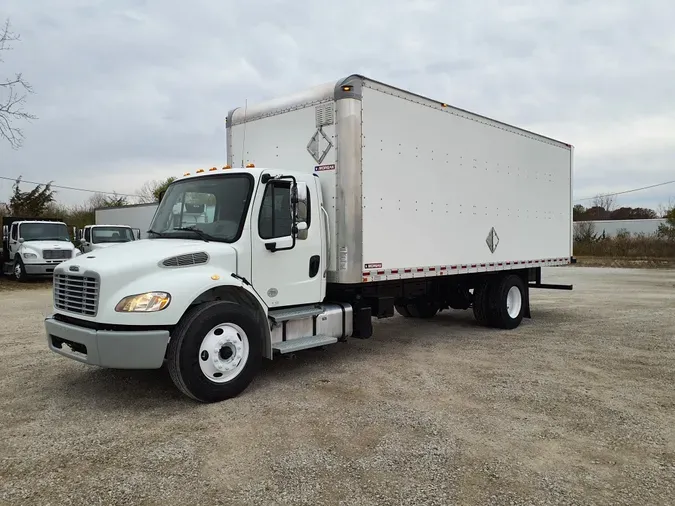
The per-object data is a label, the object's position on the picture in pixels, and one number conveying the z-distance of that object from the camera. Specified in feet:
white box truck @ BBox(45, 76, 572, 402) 16.61
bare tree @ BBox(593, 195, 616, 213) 217.97
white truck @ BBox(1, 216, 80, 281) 61.87
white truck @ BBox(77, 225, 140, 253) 67.97
